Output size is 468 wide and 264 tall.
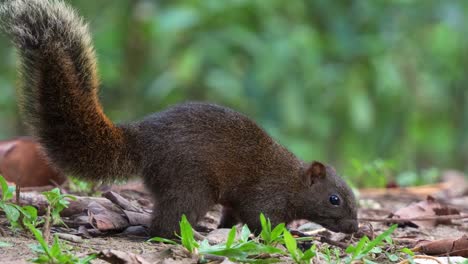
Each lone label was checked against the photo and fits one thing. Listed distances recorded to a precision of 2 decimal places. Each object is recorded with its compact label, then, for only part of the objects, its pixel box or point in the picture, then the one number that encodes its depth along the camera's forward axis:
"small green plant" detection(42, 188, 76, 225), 7.81
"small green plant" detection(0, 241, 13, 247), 7.22
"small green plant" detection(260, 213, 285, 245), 7.62
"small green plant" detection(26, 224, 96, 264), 6.39
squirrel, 8.45
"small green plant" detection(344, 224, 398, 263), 7.48
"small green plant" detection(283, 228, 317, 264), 7.06
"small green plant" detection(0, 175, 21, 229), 7.66
